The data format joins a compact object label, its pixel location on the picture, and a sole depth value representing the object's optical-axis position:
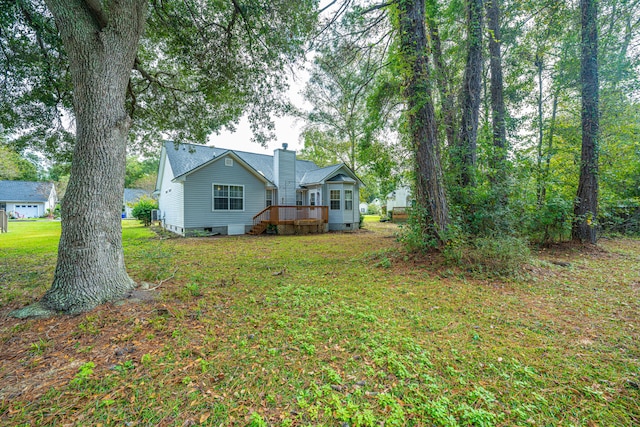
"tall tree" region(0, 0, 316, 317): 3.27
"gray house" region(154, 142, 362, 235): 12.41
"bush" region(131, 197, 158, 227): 18.45
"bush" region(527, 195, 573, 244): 7.00
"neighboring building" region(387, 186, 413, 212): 25.56
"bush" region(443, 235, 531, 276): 4.90
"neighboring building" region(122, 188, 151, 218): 34.06
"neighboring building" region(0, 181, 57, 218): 30.67
